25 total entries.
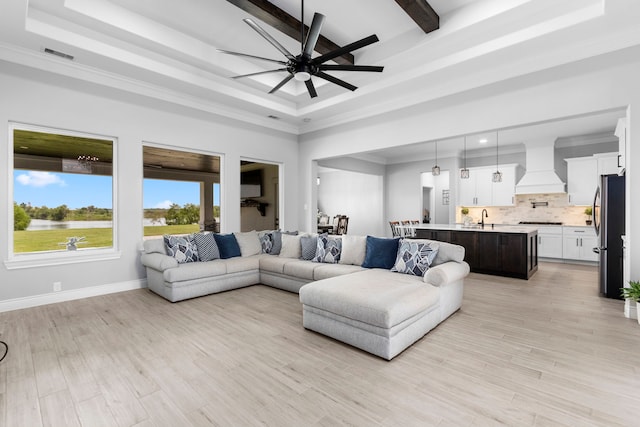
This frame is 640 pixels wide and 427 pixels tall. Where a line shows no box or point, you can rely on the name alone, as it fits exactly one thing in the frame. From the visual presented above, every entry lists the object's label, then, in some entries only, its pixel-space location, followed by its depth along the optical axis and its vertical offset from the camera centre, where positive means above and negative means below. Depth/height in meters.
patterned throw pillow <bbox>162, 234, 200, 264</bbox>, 4.59 -0.50
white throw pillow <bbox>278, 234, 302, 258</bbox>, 5.14 -0.56
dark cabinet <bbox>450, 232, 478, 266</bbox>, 6.02 -0.58
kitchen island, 5.48 -0.63
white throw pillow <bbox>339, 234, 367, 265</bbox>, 4.37 -0.52
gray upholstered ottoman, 2.55 -0.85
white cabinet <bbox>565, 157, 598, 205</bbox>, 6.90 +0.76
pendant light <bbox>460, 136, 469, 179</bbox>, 6.90 +0.90
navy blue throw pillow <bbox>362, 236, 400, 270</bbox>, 3.98 -0.52
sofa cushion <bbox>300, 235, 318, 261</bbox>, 4.93 -0.53
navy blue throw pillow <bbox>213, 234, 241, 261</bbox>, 5.11 -0.52
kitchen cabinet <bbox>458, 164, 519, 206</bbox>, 8.10 +0.69
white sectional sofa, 2.62 -0.81
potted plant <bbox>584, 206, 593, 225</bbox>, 7.18 +0.00
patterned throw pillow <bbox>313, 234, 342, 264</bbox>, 4.67 -0.55
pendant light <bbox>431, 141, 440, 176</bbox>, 7.09 +0.97
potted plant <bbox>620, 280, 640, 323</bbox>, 3.31 -0.86
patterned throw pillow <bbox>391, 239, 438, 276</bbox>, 3.57 -0.52
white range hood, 7.15 +0.98
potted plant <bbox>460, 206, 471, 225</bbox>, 8.98 +0.04
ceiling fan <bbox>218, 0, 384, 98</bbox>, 2.72 +1.53
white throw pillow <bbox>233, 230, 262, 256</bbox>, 5.40 -0.52
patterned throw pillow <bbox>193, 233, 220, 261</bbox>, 4.83 -0.51
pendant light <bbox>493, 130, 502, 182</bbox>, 6.90 +0.80
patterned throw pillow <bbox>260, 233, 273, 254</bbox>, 5.64 -0.53
